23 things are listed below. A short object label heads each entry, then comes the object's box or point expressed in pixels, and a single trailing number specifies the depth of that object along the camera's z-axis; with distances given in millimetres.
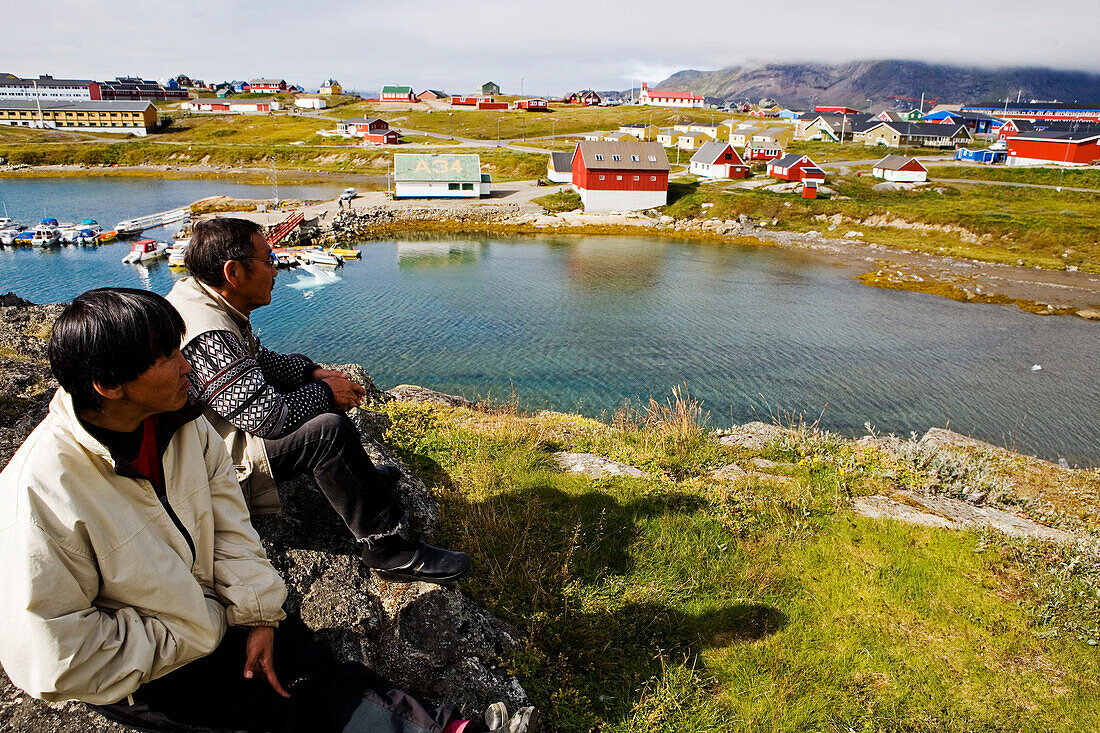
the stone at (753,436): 8812
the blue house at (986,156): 72625
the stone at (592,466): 6570
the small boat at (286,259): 36281
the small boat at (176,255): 35453
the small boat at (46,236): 39938
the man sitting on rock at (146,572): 2010
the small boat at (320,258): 35656
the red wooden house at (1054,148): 65062
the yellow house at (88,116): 104875
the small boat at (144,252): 36094
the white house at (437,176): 54906
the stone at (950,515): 6134
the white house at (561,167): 63250
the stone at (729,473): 6956
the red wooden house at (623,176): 52594
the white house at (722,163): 63812
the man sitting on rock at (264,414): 3553
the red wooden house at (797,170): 57844
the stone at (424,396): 9156
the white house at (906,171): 57969
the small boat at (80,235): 41188
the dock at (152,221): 43312
